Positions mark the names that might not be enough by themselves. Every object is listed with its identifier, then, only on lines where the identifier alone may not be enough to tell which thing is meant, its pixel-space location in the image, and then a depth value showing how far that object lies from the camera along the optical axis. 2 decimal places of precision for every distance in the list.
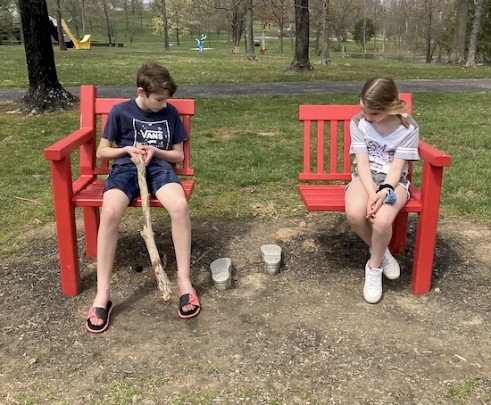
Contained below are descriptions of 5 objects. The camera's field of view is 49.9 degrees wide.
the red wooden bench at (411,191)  2.89
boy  2.83
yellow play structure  37.33
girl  2.85
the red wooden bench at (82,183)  2.87
